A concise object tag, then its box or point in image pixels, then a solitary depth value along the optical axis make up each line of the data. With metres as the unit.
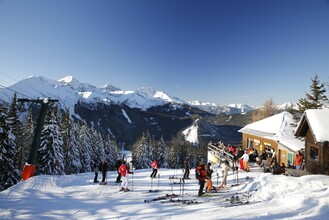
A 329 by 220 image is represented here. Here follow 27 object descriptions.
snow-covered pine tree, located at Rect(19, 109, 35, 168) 42.66
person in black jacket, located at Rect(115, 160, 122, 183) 20.30
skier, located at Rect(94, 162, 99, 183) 20.31
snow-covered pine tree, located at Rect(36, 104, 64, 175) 34.34
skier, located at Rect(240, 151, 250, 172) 22.24
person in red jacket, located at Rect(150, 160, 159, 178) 22.28
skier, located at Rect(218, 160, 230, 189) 16.60
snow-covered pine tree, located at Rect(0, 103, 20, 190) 27.17
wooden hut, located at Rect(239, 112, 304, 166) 26.88
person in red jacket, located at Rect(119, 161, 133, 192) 16.42
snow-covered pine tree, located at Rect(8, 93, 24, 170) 33.11
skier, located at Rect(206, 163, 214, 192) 15.15
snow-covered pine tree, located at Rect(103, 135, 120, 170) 67.44
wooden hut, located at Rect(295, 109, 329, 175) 17.45
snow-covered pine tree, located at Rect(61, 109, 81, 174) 43.62
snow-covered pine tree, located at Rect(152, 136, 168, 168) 77.36
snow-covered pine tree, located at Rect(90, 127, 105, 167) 60.02
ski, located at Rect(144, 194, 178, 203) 13.38
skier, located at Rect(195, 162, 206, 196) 14.24
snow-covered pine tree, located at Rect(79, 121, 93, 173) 53.40
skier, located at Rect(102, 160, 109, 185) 19.83
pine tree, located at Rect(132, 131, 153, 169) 68.88
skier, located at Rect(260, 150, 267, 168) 23.63
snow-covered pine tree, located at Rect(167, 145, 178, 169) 86.00
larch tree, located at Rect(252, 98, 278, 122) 57.53
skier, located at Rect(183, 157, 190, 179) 20.71
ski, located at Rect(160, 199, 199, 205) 12.30
